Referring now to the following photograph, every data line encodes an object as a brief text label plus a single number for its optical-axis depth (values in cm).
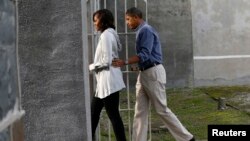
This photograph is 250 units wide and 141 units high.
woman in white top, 1024
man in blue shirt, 1046
